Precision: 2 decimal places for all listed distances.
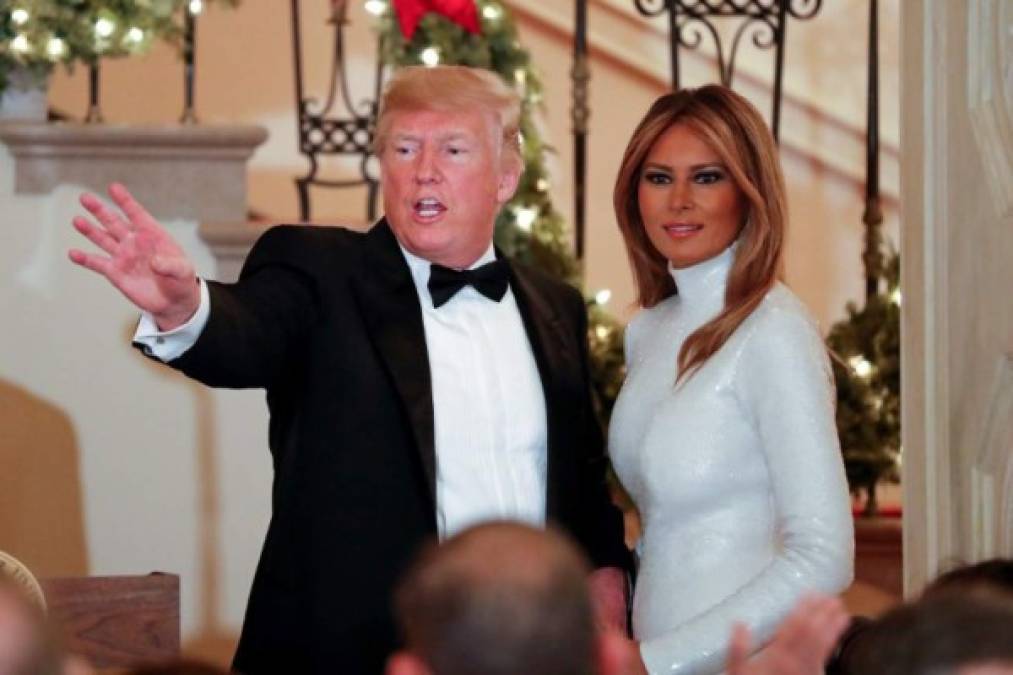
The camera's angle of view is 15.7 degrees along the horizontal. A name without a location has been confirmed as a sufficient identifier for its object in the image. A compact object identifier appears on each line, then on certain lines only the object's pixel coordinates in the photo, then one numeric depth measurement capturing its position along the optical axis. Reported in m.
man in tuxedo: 5.14
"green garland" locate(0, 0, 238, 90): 8.42
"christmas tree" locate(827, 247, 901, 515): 8.98
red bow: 8.86
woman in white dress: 4.86
